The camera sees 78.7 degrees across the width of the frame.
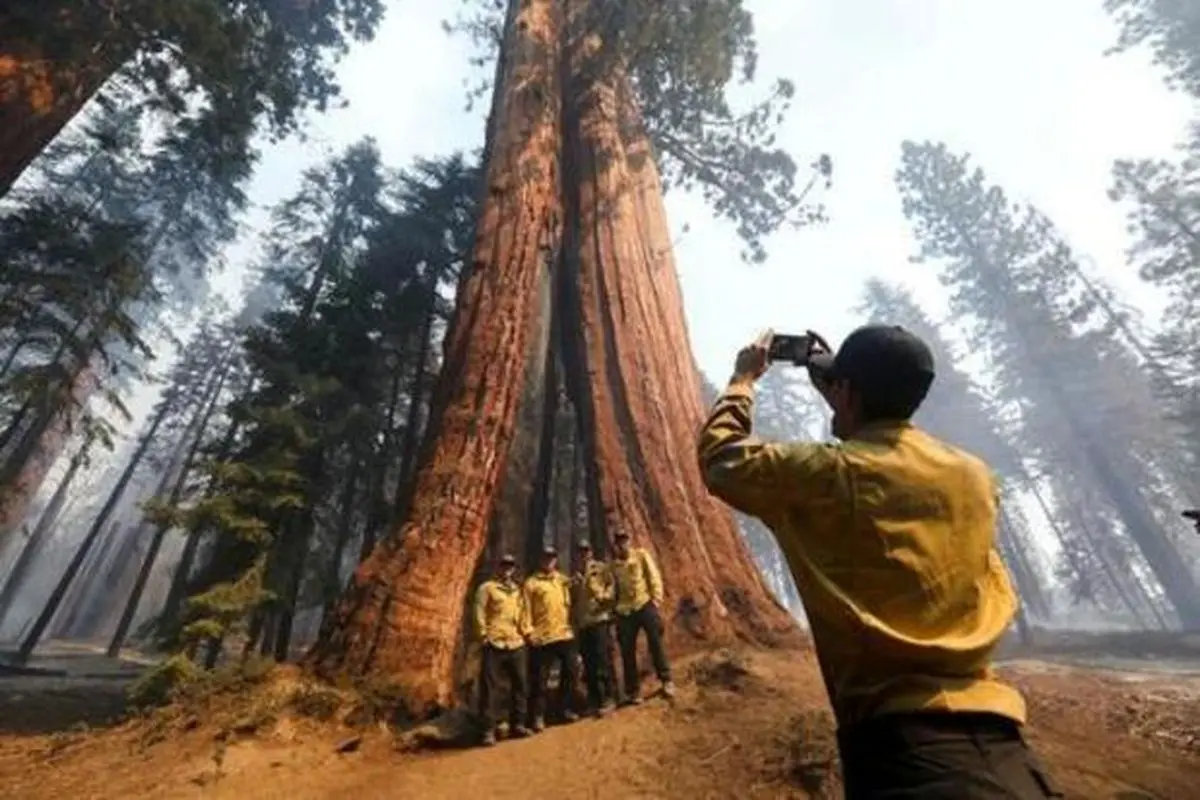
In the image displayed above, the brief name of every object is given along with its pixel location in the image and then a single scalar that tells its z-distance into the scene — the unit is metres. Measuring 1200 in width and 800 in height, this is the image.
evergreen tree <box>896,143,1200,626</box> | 35.22
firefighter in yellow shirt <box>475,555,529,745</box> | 6.94
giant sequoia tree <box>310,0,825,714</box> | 7.38
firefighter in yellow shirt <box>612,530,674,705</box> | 6.90
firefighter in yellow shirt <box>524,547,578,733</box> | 7.28
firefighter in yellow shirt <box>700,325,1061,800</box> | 1.60
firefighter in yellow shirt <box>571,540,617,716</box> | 7.26
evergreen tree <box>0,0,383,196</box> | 8.91
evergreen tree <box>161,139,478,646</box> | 11.11
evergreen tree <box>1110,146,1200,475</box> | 26.23
